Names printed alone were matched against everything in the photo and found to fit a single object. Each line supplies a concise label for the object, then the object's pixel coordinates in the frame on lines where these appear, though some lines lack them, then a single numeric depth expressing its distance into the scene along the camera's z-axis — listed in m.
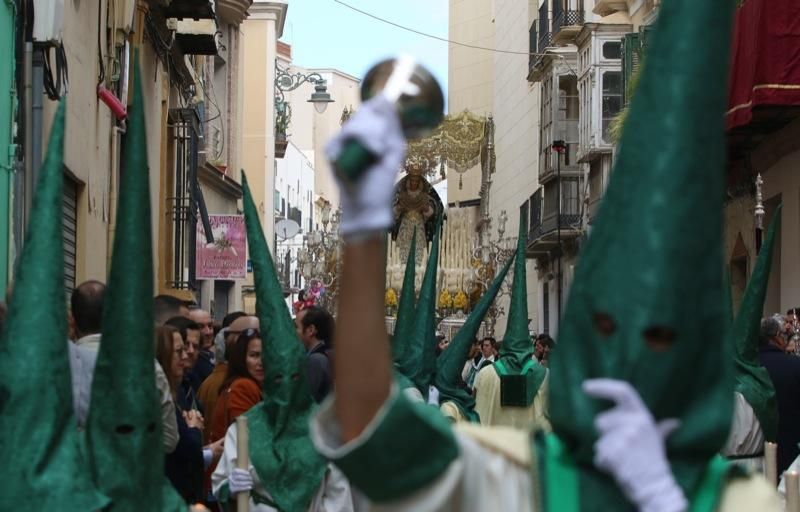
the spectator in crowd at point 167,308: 9.52
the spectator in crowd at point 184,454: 7.46
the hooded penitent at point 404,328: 9.71
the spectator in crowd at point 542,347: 21.50
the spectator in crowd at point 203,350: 11.02
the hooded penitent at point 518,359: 13.61
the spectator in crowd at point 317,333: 9.70
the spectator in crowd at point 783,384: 10.83
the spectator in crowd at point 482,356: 22.47
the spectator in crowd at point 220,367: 9.49
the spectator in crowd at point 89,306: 6.42
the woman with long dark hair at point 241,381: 8.69
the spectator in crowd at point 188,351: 8.59
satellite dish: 47.97
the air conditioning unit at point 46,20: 12.59
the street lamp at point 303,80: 40.83
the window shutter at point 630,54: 29.77
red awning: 19.75
